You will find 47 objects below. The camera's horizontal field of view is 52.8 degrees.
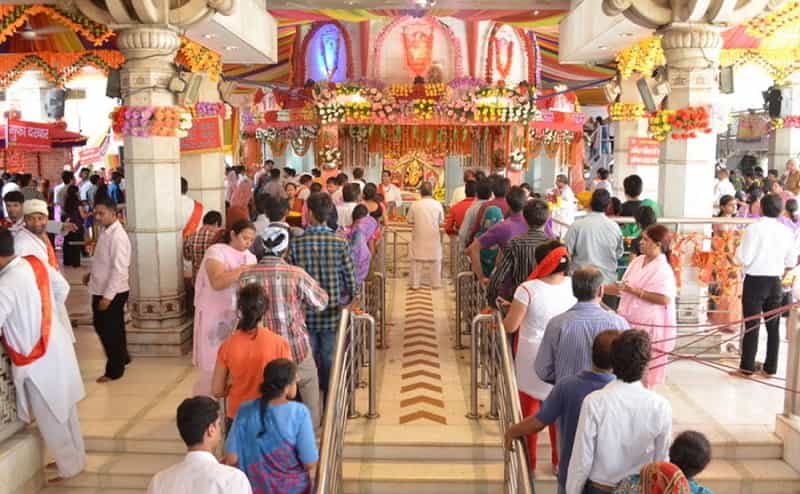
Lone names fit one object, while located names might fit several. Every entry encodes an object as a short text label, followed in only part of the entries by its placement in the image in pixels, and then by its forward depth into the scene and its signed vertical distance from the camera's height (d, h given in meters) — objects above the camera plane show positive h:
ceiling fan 9.06 +1.39
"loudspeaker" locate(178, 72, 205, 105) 7.18 +0.57
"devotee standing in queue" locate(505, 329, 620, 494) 3.23 -1.00
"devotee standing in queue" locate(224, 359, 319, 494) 3.30 -1.17
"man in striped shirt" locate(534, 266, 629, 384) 3.77 -0.82
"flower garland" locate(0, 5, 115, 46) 7.28 +1.18
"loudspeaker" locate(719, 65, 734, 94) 7.87 +0.69
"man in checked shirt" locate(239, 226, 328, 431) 4.47 -0.78
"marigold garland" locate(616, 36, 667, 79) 9.37 +1.13
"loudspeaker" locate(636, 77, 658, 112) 8.32 +0.57
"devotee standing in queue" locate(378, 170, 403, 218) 12.45 -0.67
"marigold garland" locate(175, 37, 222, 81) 8.81 +1.07
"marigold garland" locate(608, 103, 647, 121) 11.23 +0.56
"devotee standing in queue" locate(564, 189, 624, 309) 5.93 -0.64
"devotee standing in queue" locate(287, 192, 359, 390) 5.18 -0.74
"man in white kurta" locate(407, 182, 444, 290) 9.88 -0.91
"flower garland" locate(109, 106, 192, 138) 6.96 +0.28
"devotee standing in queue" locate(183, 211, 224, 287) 6.94 -0.72
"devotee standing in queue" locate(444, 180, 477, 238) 8.08 -0.59
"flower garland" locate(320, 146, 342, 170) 13.81 -0.08
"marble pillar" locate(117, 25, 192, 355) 6.98 -0.50
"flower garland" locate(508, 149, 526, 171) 13.81 -0.14
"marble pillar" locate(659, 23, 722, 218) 7.07 +0.14
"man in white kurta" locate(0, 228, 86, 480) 4.48 -1.14
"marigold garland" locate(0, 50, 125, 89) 9.74 +1.13
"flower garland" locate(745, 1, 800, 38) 7.71 +1.25
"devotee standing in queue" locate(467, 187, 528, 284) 5.93 -0.56
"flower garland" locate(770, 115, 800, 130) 11.88 +0.42
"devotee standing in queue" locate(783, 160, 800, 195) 9.45 -0.39
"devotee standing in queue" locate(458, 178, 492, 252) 7.12 -0.50
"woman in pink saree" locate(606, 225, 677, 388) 5.14 -0.90
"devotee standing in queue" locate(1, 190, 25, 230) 7.23 -0.45
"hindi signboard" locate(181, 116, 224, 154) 9.21 +0.17
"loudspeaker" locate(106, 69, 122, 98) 7.68 +0.66
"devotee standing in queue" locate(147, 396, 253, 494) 2.70 -1.06
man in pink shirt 6.30 -1.02
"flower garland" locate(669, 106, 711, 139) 7.16 +0.27
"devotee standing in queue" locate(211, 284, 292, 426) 3.90 -0.97
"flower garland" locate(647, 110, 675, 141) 7.29 +0.25
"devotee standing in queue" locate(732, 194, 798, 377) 6.25 -0.92
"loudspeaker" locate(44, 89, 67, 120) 16.59 +1.04
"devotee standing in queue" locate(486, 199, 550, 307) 5.22 -0.65
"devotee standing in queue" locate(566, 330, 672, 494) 3.03 -1.02
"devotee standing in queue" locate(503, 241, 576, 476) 4.38 -0.82
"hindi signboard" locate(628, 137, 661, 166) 11.09 +0.02
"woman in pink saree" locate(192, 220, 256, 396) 5.07 -0.91
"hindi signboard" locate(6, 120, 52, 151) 13.91 +0.32
